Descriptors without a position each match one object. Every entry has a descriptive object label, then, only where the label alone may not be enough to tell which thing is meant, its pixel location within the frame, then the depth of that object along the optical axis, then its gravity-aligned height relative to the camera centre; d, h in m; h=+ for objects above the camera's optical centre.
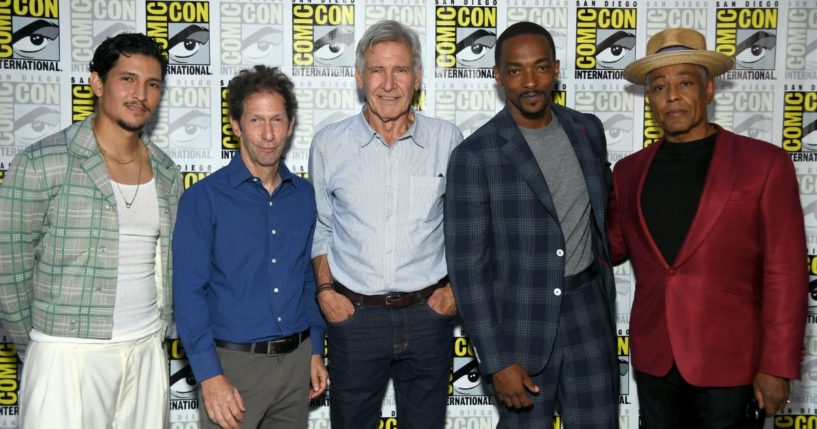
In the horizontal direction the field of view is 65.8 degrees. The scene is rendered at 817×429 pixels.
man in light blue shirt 2.40 -0.24
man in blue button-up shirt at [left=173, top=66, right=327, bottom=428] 2.18 -0.32
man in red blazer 2.15 -0.27
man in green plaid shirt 2.13 -0.25
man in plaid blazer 2.26 -0.24
